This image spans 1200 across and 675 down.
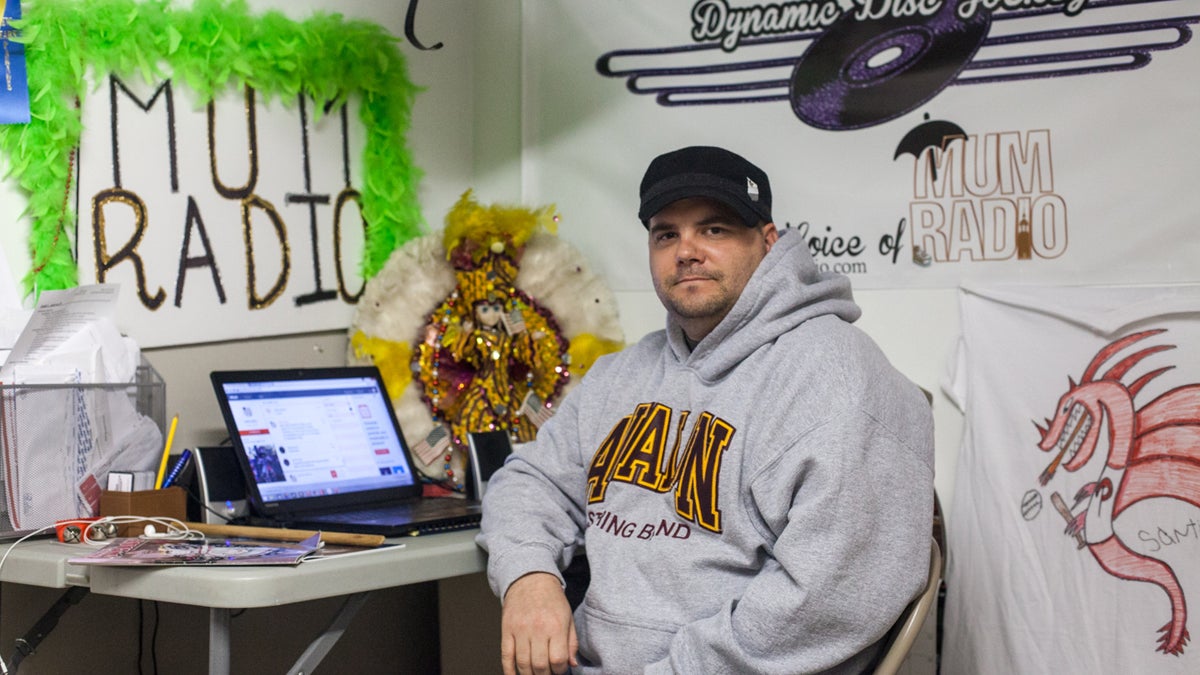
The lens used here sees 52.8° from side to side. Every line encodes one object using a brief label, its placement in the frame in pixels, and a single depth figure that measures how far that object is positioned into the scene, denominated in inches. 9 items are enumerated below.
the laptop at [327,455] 77.9
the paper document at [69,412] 68.8
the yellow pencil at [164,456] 77.4
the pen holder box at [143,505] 70.6
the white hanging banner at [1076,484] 77.8
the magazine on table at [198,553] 61.1
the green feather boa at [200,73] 77.1
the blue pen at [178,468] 78.0
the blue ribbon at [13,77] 74.9
